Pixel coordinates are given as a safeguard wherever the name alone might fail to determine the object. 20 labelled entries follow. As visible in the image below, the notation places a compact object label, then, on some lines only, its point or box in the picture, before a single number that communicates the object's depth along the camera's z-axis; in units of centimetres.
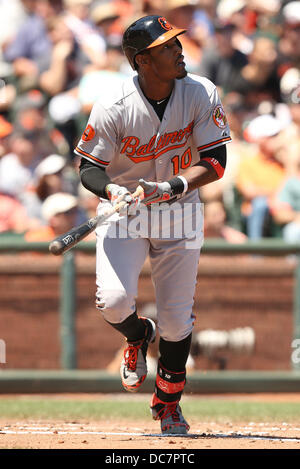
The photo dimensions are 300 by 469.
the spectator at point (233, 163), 1628
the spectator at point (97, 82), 1795
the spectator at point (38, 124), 1820
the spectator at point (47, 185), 1653
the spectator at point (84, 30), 1939
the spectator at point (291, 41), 1844
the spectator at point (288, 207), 1586
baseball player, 952
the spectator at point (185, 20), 1880
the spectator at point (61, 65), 1884
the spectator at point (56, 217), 1519
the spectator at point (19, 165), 1758
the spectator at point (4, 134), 1830
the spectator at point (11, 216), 1658
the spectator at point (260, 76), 1837
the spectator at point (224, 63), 1864
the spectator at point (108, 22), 1921
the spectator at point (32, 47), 1930
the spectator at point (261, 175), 1627
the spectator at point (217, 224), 1580
